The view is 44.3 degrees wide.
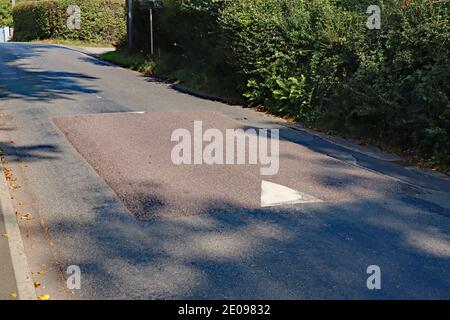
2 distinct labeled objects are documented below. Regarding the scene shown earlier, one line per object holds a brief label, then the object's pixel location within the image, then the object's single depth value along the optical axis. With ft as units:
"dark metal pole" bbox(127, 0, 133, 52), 94.02
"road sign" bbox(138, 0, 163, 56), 84.16
